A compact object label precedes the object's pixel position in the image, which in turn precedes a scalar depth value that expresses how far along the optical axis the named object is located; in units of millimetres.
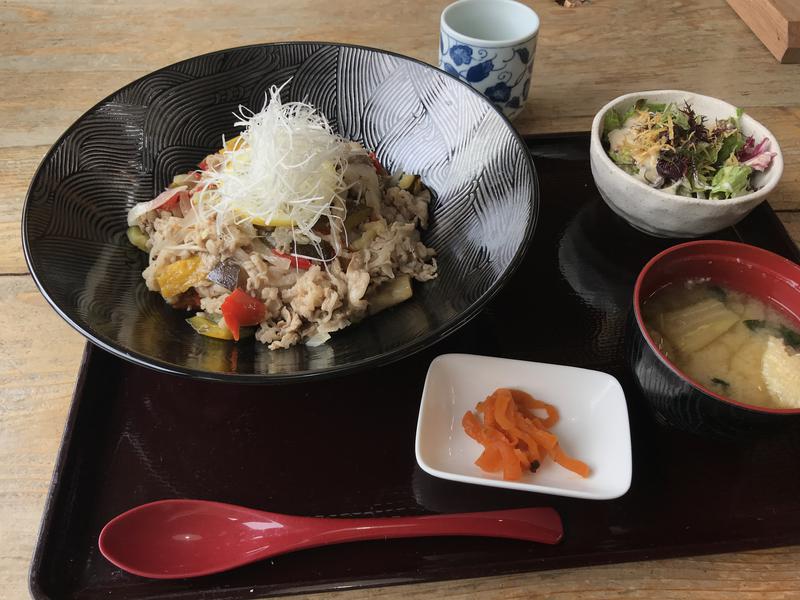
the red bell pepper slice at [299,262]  398
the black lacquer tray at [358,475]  294
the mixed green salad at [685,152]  406
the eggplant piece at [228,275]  386
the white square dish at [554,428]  311
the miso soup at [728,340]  318
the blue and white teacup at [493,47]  488
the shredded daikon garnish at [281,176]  398
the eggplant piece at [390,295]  397
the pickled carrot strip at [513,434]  315
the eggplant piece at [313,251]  399
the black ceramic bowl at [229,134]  348
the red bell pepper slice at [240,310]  371
